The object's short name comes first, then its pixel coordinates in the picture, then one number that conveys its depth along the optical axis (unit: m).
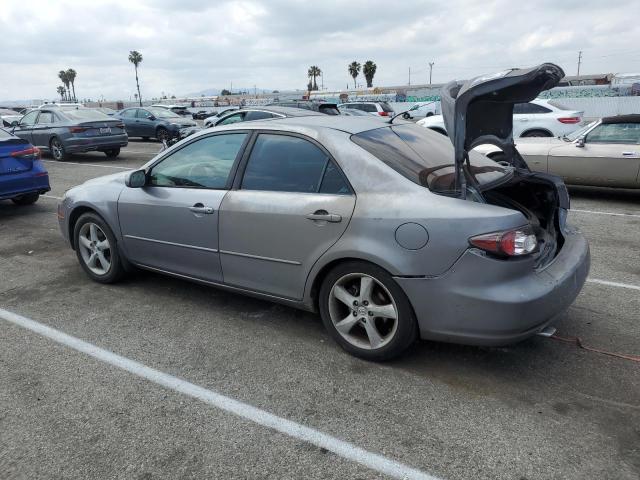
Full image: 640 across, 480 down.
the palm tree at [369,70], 80.56
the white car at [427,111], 24.09
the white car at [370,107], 22.95
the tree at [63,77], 108.44
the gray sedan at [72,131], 14.73
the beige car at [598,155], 8.20
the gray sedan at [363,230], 2.95
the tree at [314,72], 96.12
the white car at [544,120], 13.83
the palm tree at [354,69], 85.44
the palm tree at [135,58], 89.50
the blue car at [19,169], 7.71
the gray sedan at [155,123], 20.19
